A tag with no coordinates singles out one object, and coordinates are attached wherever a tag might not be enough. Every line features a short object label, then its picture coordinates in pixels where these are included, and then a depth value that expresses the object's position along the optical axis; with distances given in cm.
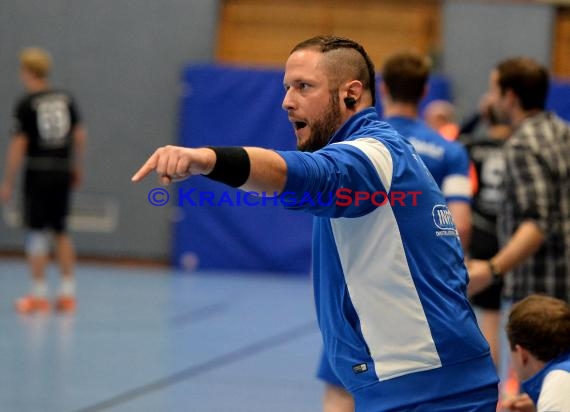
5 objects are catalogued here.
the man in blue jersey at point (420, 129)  902
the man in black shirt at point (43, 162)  1800
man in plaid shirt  821
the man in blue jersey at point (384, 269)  481
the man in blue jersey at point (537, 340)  630
